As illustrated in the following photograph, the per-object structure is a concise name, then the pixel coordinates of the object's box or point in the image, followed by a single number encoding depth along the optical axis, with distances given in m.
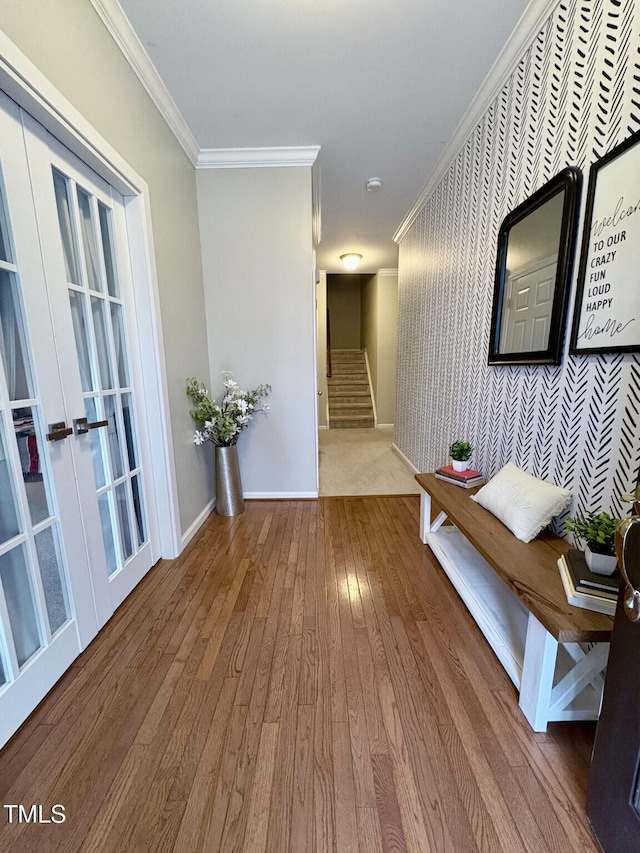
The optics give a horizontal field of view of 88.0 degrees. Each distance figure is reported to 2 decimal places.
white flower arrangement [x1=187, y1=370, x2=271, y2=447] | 2.39
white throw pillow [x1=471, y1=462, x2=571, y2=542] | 1.36
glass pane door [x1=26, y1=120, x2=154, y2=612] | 1.29
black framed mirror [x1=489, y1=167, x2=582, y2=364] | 1.37
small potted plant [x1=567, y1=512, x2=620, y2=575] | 1.04
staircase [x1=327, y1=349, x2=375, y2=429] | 6.41
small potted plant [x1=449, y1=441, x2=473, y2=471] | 2.02
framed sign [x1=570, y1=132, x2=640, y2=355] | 1.08
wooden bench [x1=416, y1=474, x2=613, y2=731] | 0.98
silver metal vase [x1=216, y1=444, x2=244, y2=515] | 2.60
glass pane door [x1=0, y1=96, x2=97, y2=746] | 1.08
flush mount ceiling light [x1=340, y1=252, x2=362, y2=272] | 4.75
